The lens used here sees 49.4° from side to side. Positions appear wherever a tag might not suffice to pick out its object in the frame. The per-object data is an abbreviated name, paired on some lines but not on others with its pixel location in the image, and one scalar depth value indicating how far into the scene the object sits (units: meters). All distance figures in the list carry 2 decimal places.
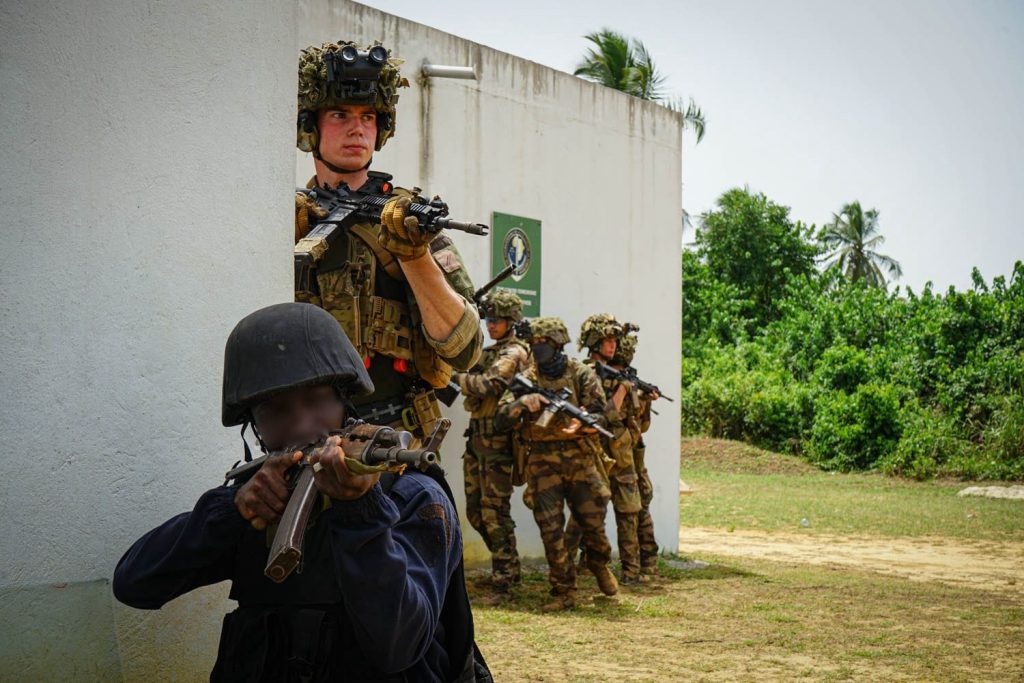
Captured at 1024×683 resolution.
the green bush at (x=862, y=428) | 22.30
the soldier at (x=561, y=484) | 8.19
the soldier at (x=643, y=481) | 9.89
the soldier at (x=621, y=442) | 9.32
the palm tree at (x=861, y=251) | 42.75
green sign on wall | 9.76
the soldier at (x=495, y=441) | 8.48
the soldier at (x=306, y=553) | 2.11
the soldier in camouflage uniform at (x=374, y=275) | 3.51
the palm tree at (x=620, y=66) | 29.12
